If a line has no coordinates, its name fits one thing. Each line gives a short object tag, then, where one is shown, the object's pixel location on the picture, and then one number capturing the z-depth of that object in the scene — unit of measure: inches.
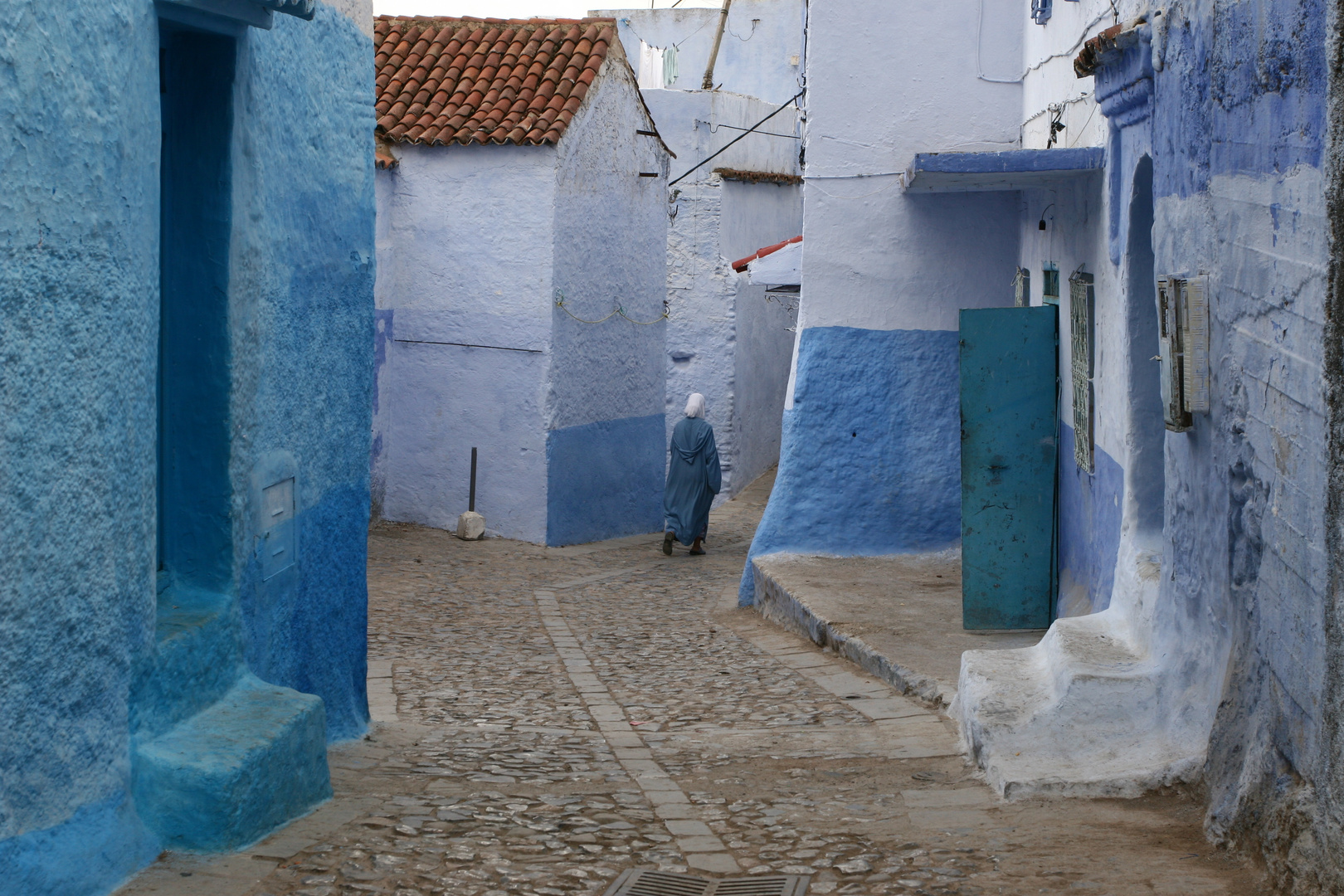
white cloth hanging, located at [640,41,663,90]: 988.6
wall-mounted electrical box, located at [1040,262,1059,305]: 366.6
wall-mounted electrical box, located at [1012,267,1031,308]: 409.7
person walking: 600.4
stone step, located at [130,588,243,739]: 177.0
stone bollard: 609.6
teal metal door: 350.0
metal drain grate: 179.0
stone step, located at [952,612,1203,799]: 205.5
